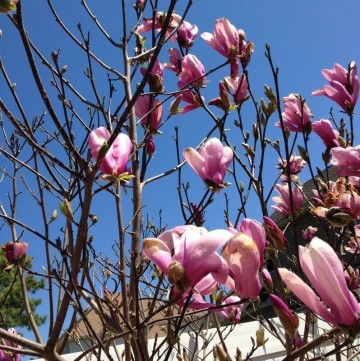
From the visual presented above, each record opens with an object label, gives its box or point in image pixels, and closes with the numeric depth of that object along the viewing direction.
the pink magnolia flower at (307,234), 2.31
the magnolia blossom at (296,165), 2.11
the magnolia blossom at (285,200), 1.93
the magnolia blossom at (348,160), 1.33
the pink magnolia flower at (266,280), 1.27
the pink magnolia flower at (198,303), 0.93
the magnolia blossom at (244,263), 0.89
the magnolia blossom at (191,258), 0.85
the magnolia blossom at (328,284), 0.77
